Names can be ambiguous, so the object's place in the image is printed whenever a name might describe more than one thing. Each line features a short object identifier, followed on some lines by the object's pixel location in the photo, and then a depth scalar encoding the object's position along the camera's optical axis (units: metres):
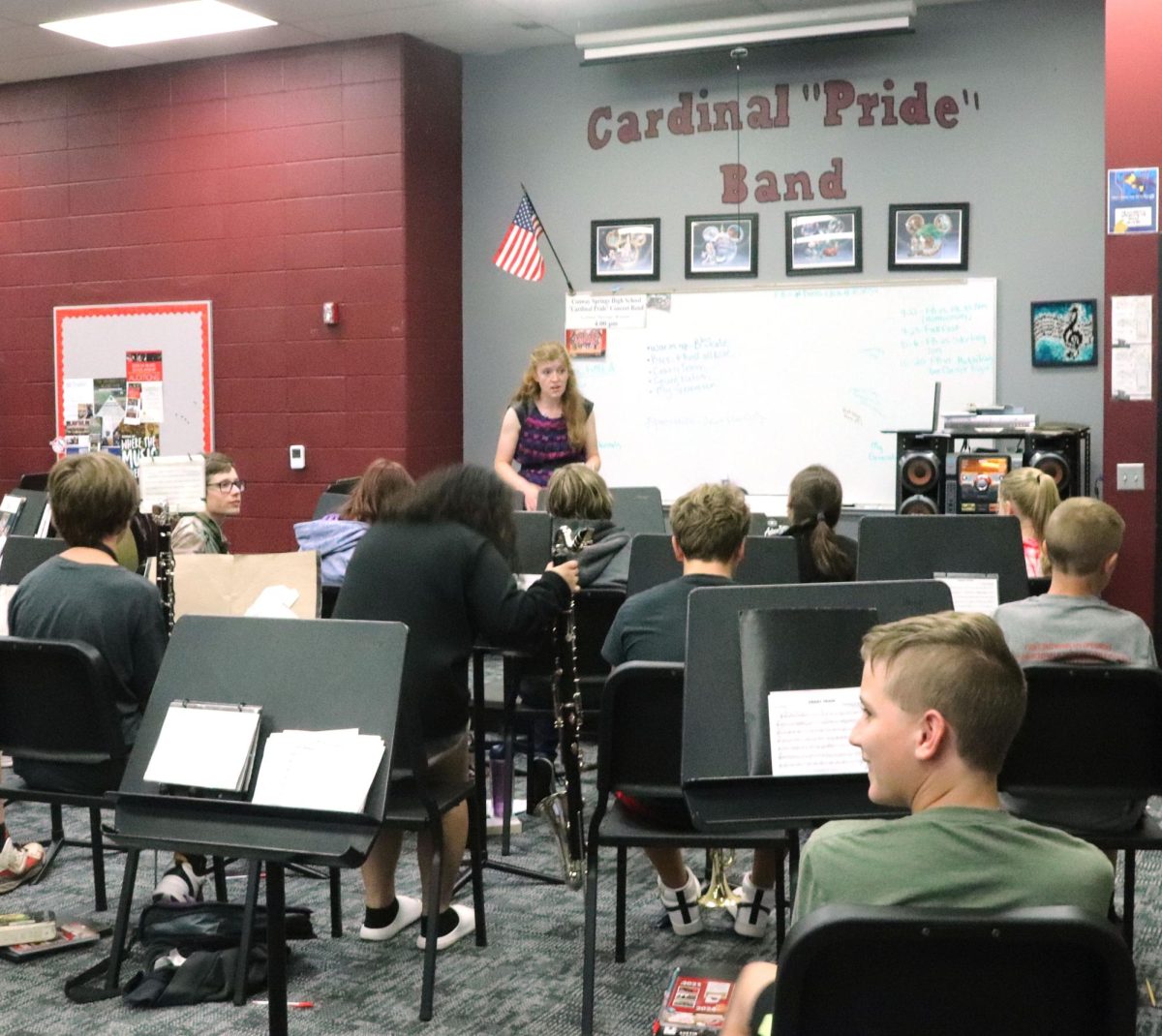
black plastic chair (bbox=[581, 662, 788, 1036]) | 2.81
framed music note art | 6.61
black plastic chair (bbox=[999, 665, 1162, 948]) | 2.72
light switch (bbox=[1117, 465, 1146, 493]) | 5.82
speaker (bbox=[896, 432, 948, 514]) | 6.13
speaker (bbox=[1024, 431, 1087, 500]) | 5.94
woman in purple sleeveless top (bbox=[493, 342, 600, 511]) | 6.01
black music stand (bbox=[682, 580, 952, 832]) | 2.51
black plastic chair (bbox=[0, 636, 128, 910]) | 3.15
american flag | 7.41
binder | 2.44
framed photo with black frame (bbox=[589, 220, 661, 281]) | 7.48
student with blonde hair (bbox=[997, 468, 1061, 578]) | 4.07
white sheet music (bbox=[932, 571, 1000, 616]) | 3.58
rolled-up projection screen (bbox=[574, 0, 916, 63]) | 6.55
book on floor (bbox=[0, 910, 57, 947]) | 3.39
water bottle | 4.19
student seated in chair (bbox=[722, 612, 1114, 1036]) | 1.51
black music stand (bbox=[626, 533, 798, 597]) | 3.98
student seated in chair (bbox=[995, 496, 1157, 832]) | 3.03
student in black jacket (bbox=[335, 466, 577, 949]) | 3.22
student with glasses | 4.34
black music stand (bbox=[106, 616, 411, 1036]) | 2.37
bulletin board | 8.12
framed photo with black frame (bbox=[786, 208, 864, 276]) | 7.02
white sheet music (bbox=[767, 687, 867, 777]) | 2.50
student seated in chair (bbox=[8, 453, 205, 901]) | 3.31
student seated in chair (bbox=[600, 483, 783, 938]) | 3.15
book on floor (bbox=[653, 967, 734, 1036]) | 2.64
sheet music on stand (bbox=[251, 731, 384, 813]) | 2.41
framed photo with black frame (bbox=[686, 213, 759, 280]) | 7.26
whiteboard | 6.86
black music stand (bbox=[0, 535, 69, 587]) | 4.30
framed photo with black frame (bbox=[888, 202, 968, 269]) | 6.80
